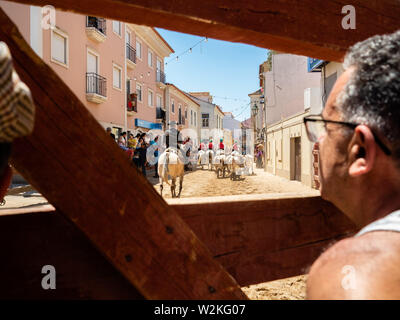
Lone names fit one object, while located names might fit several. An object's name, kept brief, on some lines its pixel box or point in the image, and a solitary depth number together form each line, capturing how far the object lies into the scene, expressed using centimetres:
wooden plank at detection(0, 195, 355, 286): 122
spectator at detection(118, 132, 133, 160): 1410
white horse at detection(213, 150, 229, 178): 1678
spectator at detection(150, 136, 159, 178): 1665
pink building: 1410
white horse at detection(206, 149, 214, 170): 2244
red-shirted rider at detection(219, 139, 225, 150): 2070
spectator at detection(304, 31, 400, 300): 55
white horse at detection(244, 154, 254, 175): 1932
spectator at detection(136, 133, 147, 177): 1406
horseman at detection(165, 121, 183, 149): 1877
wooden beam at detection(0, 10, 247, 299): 78
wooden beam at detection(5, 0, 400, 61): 90
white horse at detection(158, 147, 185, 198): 1036
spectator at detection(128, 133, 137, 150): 1639
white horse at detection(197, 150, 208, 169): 2394
